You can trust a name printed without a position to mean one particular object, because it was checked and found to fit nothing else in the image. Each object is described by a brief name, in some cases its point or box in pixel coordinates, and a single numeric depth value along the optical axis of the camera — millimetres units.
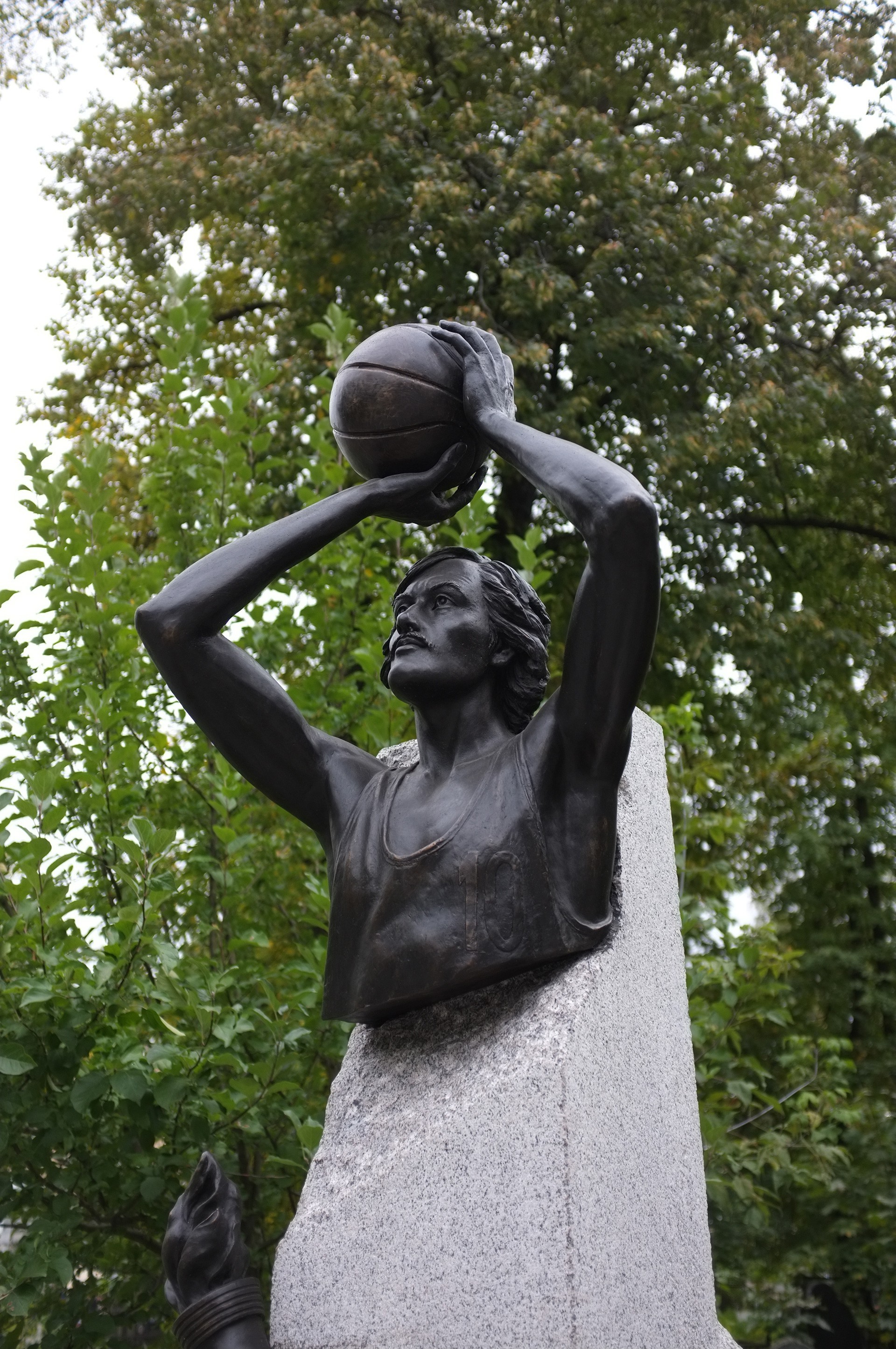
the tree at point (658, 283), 11055
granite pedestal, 2551
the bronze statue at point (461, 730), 2811
